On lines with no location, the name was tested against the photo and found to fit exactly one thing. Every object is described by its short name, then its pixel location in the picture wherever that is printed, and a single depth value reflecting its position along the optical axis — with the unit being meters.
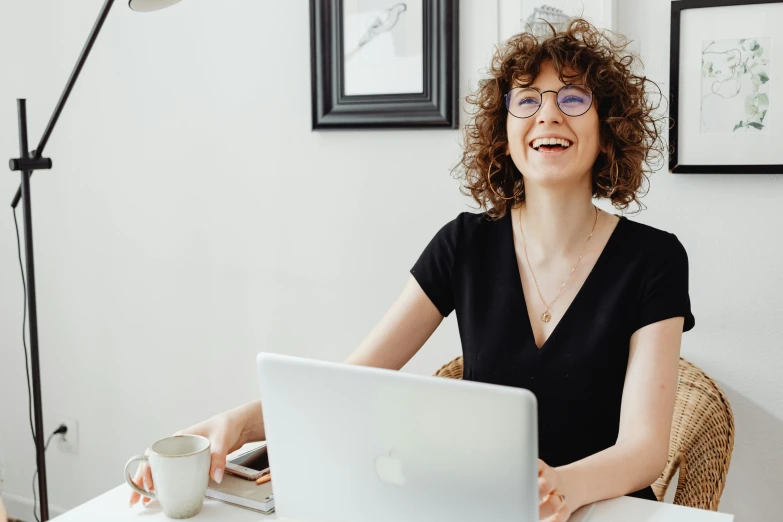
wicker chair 1.48
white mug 1.06
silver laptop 0.83
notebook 1.09
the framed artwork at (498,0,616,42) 1.73
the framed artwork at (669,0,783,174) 1.62
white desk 1.06
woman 1.42
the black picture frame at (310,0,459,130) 1.91
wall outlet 2.61
